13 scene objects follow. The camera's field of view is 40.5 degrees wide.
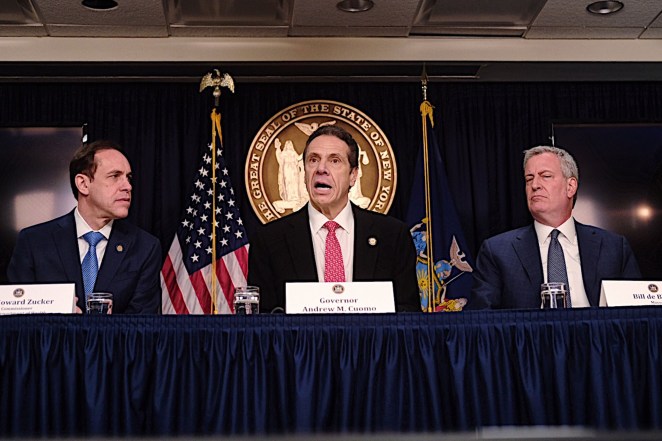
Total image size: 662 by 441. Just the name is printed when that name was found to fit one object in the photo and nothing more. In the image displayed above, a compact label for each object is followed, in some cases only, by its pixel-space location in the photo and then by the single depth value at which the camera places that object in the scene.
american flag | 5.30
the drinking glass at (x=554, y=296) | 3.17
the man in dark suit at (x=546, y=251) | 4.06
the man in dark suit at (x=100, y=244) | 3.93
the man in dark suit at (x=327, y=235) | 3.93
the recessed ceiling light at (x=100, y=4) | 5.32
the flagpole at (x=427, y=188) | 5.33
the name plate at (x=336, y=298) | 2.94
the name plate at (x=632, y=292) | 3.09
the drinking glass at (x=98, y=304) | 3.13
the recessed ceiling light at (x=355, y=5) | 5.43
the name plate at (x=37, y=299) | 2.97
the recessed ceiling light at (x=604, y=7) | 5.50
